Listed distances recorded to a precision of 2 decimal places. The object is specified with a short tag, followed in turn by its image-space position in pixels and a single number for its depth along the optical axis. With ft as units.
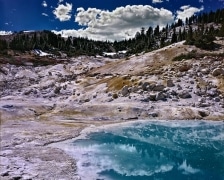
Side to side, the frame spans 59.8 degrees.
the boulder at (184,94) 97.64
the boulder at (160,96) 96.43
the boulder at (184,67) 123.72
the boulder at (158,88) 102.94
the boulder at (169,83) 105.40
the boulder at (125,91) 104.34
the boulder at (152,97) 96.84
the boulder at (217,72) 113.84
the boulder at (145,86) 104.04
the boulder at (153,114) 86.98
